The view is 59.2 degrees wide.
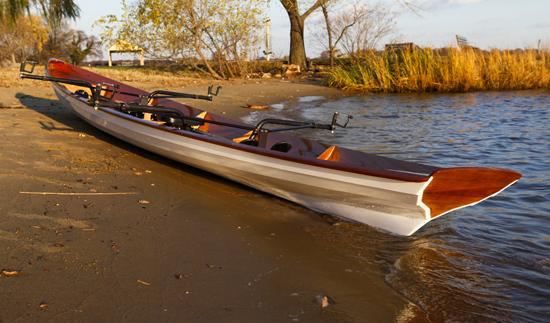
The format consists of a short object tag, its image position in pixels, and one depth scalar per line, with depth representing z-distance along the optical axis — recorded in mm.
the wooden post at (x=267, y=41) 20094
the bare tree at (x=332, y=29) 21953
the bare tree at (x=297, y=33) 23328
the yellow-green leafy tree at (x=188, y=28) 18453
